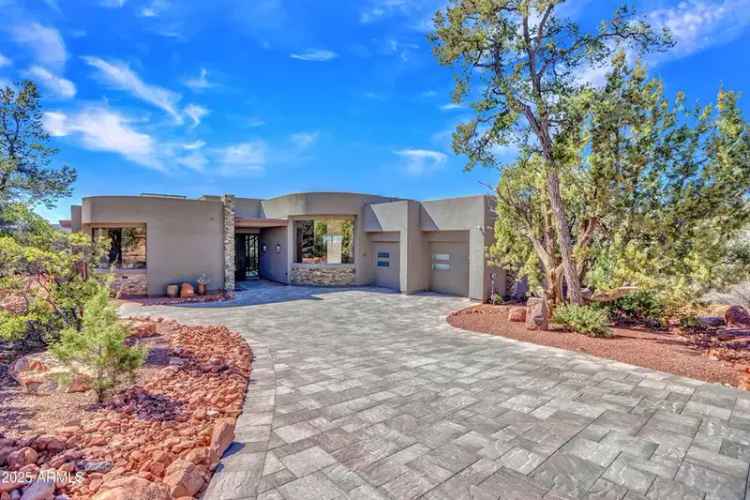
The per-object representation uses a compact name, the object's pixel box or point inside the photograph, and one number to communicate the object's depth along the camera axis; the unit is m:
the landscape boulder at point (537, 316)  8.12
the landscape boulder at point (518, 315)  9.02
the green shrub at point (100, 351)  3.88
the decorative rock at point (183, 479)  2.48
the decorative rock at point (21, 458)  2.70
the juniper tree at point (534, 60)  7.84
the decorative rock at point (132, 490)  2.26
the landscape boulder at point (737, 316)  8.96
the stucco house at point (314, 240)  12.96
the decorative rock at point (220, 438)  2.94
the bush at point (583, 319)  7.62
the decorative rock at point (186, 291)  13.02
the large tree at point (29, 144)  11.62
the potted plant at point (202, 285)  13.59
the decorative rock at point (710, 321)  8.81
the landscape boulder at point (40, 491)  2.31
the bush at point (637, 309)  9.18
